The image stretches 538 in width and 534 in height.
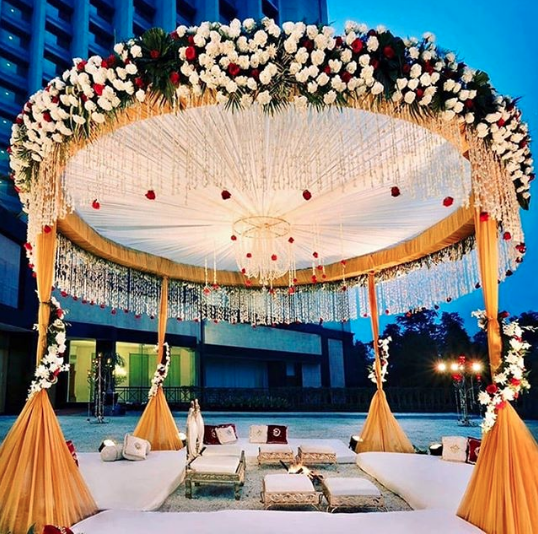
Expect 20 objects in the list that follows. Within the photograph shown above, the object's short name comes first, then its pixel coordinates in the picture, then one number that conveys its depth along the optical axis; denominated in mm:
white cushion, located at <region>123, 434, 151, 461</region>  6316
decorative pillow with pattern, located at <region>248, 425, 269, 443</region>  8180
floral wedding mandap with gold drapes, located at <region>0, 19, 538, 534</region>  3340
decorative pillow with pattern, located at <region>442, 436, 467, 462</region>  6125
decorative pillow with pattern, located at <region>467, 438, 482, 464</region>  5965
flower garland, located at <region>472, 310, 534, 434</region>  3695
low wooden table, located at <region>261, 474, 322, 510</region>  4645
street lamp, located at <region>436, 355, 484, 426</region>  12609
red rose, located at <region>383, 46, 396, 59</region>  3318
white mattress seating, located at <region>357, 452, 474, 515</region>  4531
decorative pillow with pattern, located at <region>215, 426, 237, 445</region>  7961
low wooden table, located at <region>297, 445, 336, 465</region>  6703
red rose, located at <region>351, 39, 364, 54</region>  3285
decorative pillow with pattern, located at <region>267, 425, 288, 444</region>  8102
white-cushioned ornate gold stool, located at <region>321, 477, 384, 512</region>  4602
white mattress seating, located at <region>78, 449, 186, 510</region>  4555
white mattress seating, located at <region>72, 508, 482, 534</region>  3482
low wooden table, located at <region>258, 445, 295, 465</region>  6816
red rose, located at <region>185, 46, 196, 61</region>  3238
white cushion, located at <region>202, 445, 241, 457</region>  6547
